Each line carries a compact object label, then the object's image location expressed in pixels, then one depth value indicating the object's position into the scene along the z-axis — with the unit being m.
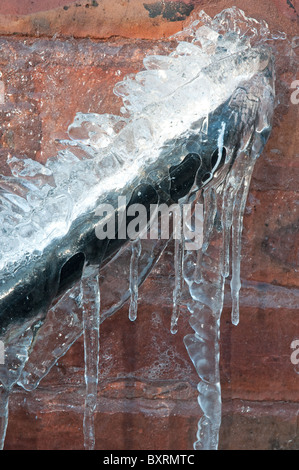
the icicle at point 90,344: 0.63
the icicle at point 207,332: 0.67
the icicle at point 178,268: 0.65
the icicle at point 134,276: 0.66
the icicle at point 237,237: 0.66
